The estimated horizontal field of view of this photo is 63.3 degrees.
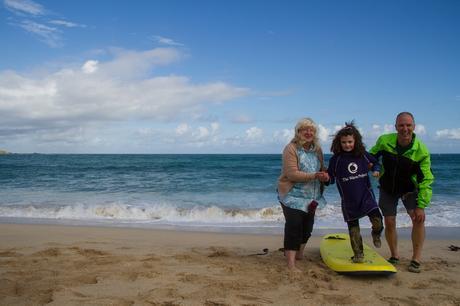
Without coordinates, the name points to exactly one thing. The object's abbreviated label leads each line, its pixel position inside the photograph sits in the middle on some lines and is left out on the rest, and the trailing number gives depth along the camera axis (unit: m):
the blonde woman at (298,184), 4.39
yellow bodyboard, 4.16
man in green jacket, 4.39
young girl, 4.28
